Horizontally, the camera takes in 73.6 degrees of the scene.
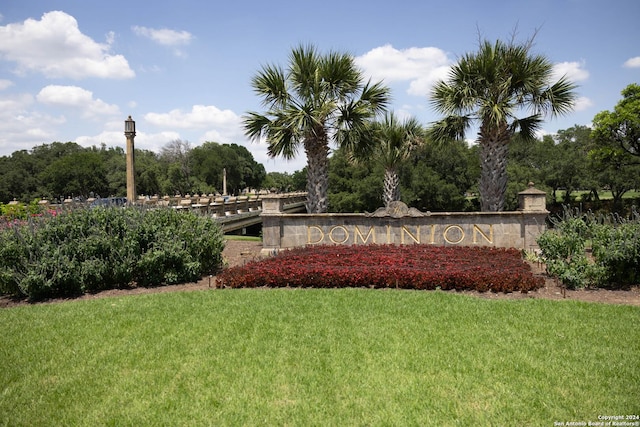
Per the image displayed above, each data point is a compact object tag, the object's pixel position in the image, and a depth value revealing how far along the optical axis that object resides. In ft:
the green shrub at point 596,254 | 27.22
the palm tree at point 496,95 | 47.62
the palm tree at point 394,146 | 61.46
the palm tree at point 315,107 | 48.73
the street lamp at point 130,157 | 81.10
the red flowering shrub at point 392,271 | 27.43
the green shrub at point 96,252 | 28.37
